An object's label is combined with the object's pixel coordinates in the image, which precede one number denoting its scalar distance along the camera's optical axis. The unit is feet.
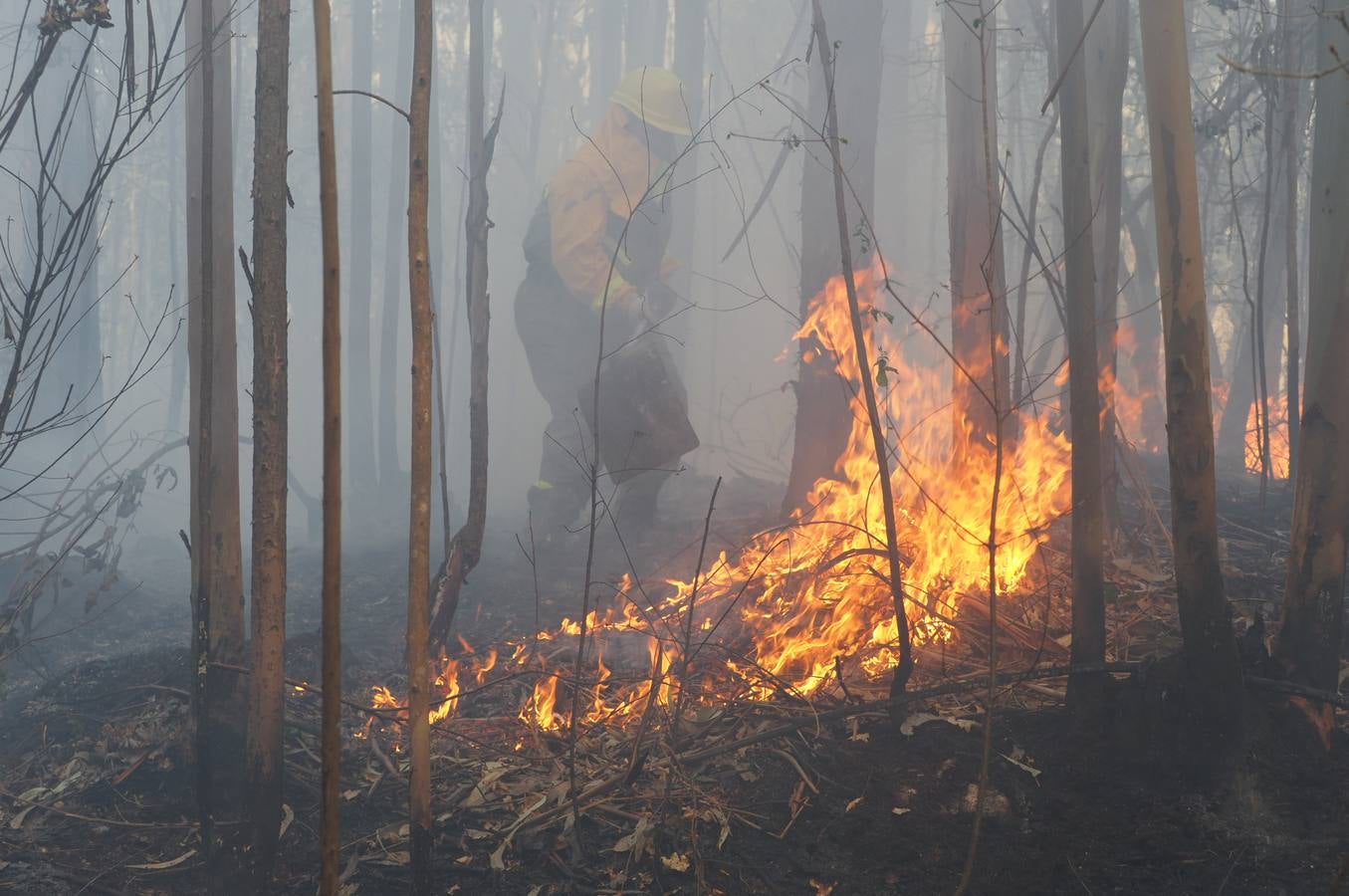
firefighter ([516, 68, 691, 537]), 29.66
